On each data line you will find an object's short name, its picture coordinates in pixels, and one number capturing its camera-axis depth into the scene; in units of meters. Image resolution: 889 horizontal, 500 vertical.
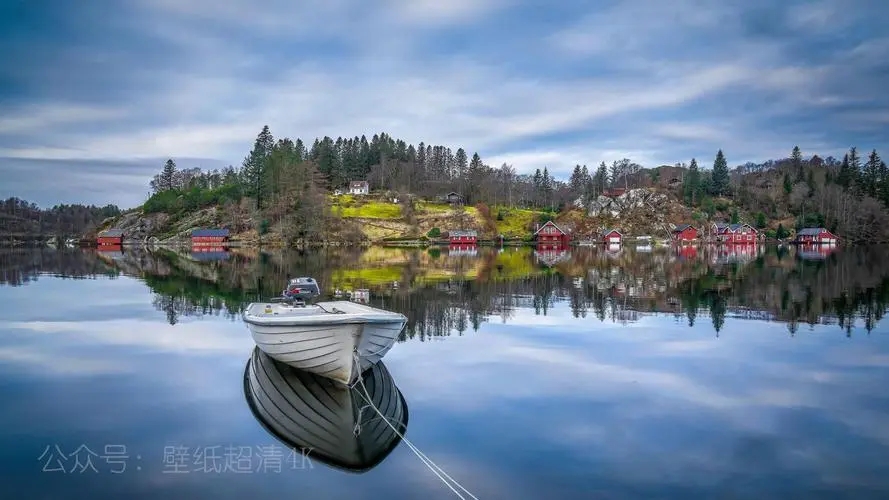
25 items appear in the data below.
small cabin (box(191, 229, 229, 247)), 129.25
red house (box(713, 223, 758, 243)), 152.75
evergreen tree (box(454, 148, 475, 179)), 180.25
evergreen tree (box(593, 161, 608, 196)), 185.00
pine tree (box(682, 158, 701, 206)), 176.62
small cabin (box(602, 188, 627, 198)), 173.40
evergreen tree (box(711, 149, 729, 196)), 181.00
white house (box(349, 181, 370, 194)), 162.50
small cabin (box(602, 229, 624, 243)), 144.88
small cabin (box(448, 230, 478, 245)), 132.38
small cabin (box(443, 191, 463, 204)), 161.25
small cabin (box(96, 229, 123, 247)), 147.25
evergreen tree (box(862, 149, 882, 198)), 171.25
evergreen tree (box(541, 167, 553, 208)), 190.43
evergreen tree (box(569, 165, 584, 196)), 193.60
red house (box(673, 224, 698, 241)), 152.50
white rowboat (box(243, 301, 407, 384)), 15.61
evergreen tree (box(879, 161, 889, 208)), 163.62
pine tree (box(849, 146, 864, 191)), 174.12
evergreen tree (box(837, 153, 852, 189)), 176.88
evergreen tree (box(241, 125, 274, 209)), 138.38
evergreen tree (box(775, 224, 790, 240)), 155.00
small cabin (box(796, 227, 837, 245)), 146.25
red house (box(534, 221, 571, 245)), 141.00
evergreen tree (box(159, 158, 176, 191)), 184.12
